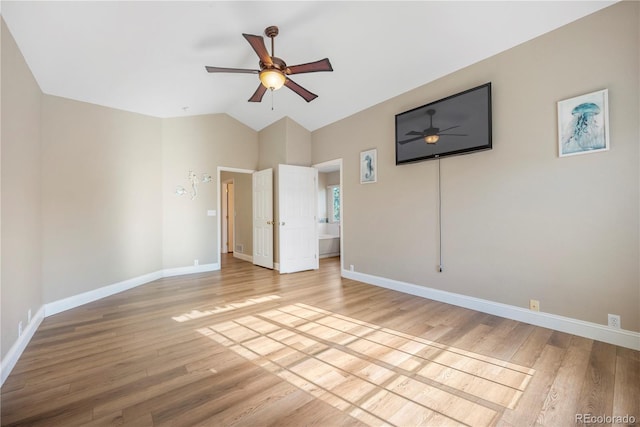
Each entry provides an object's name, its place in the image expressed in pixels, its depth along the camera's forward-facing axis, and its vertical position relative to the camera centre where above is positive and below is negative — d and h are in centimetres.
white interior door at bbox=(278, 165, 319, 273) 537 -7
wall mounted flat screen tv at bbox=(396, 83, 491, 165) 304 +108
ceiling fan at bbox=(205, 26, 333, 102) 268 +152
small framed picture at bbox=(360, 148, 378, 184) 445 +80
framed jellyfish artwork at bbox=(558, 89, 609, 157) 239 +81
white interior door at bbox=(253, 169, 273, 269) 567 -7
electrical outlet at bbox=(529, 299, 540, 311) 280 -98
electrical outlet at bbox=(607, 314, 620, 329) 236 -98
